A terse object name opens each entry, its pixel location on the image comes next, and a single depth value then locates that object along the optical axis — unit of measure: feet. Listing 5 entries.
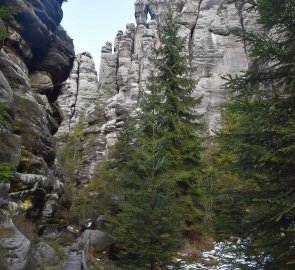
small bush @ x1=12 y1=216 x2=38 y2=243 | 46.34
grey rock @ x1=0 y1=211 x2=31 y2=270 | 37.44
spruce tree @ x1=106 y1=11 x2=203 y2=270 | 36.78
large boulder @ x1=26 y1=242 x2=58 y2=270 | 42.97
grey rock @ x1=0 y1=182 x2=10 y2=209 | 37.77
